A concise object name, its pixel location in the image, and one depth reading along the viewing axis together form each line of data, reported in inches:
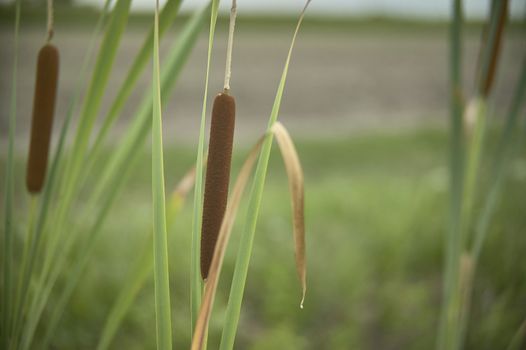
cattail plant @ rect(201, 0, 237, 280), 36.3
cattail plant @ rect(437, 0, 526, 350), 45.2
